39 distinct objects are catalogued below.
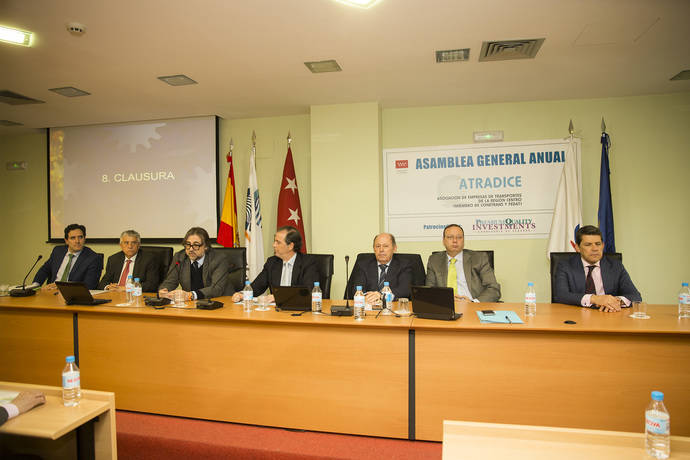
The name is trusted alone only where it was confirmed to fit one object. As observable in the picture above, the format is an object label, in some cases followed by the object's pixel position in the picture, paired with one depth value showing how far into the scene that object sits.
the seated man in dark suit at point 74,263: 4.13
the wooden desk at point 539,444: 1.17
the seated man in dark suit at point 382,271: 3.45
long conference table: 2.13
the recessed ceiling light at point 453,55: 3.37
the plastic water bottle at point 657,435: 1.14
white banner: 4.63
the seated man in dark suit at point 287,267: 3.49
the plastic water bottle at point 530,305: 2.52
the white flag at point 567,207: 4.45
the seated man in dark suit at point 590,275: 2.94
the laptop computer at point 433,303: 2.39
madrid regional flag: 4.98
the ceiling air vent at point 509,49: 3.21
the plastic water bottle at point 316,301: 2.68
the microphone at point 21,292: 3.42
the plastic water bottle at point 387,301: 2.76
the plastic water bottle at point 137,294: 3.02
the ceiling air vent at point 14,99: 4.32
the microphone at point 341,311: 2.58
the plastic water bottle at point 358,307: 2.48
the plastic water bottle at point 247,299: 2.78
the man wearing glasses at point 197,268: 3.53
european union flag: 4.34
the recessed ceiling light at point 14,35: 2.96
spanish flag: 5.05
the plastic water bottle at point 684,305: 2.40
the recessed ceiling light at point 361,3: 2.33
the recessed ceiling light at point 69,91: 4.17
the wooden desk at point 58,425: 1.37
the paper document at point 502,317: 2.31
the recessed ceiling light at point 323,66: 3.57
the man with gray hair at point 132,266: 4.04
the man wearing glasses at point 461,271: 3.49
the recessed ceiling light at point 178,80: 3.90
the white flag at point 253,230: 4.96
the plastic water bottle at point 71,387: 1.52
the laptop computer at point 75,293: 2.96
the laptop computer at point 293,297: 2.72
